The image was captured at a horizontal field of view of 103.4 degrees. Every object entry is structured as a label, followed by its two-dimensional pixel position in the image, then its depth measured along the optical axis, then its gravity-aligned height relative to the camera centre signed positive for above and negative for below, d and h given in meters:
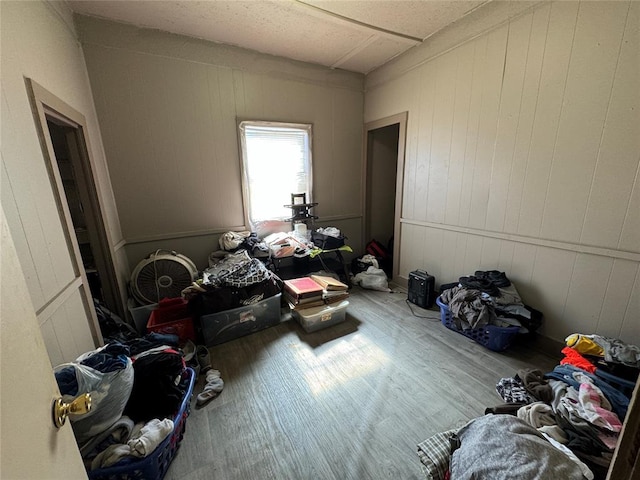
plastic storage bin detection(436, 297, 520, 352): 1.95 -1.24
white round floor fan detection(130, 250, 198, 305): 2.31 -0.82
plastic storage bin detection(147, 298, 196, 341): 2.04 -1.09
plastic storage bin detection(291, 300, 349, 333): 2.33 -1.22
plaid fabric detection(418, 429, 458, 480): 1.06 -1.16
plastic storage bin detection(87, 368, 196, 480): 1.05 -1.20
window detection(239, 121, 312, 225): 2.95 +0.22
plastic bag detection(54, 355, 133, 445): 1.05 -0.90
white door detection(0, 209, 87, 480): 0.45 -0.39
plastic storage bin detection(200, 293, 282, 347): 2.12 -1.18
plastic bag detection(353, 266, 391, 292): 3.23 -1.24
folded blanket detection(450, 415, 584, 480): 0.85 -0.97
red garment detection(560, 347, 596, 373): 1.48 -1.09
